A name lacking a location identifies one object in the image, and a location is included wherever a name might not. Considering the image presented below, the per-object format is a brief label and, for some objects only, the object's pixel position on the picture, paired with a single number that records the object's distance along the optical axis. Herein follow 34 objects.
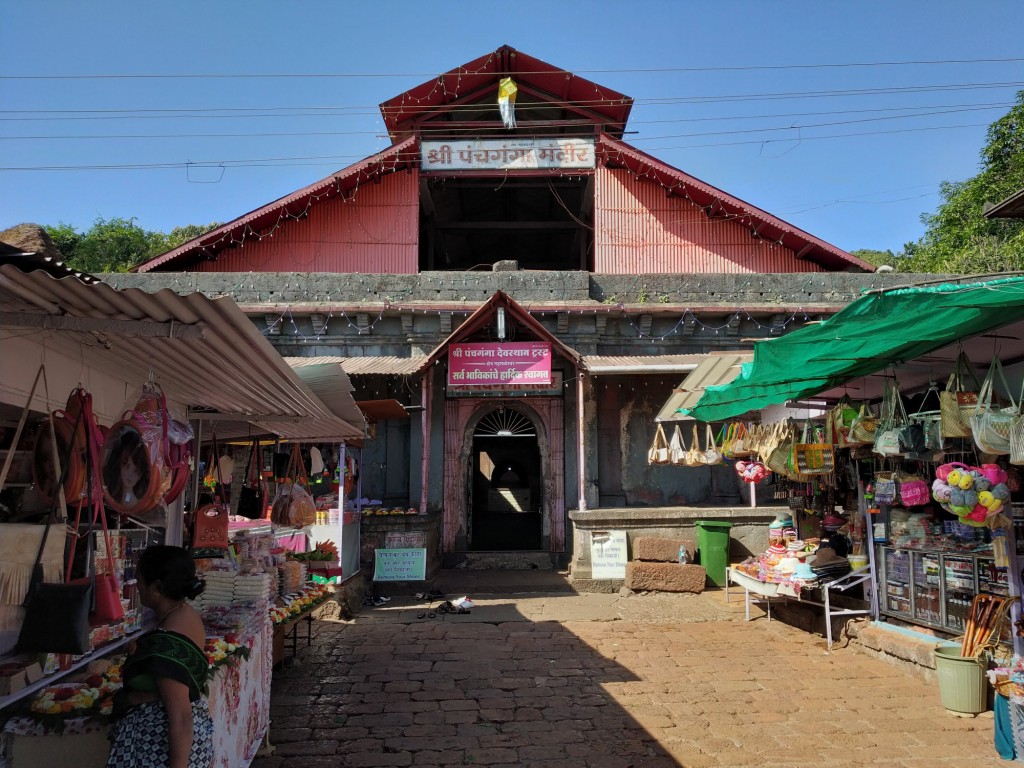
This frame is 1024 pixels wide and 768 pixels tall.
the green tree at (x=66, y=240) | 31.05
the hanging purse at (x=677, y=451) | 11.39
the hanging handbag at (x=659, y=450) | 11.56
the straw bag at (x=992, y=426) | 4.94
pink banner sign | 12.56
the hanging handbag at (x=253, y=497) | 9.26
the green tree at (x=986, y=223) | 22.55
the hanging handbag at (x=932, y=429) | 6.07
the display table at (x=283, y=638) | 6.87
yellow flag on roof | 15.10
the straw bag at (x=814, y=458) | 7.97
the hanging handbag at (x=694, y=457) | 11.25
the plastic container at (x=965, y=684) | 5.71
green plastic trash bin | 11.53
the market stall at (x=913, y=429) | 4.95
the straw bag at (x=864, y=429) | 6.86
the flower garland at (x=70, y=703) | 3.28
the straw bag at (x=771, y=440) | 8.81
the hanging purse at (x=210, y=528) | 7.00
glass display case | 6.22
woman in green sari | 2.75
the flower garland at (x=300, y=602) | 6.45
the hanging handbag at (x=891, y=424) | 6.33
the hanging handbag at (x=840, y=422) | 7.38
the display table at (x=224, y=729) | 3.22
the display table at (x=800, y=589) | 7.84
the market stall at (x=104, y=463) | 3.15
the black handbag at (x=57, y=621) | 3.46
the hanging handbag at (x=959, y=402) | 5.37
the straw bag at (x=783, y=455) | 8.56
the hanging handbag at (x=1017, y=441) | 4.78
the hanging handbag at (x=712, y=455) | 11.12
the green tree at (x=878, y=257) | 36.44
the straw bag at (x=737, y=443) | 9.67
